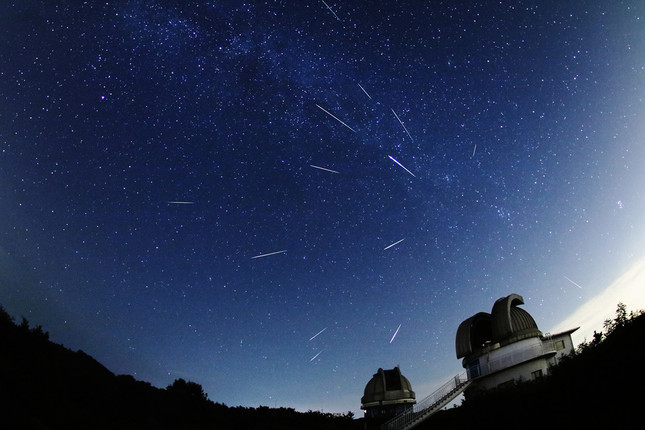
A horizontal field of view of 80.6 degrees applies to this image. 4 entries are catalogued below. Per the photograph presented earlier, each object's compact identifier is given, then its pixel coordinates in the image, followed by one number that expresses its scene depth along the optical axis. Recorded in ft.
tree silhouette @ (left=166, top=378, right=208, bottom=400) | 96.42
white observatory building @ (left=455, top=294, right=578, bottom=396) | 77.41
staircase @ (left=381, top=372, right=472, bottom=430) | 76.84
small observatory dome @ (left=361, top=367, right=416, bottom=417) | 116.67
